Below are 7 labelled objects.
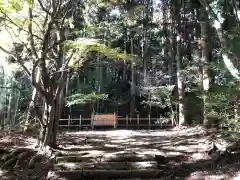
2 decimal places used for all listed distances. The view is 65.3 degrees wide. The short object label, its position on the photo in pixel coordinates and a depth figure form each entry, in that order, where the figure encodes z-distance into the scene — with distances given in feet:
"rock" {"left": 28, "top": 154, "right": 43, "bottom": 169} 15.06
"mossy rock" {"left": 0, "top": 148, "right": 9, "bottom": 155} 16.48
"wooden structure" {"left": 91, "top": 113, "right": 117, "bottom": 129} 39.45
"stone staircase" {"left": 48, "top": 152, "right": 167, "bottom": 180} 13.82
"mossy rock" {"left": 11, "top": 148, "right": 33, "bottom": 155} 15.96
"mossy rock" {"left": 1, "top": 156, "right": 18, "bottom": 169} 15.01
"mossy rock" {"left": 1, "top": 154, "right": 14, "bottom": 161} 15.56
